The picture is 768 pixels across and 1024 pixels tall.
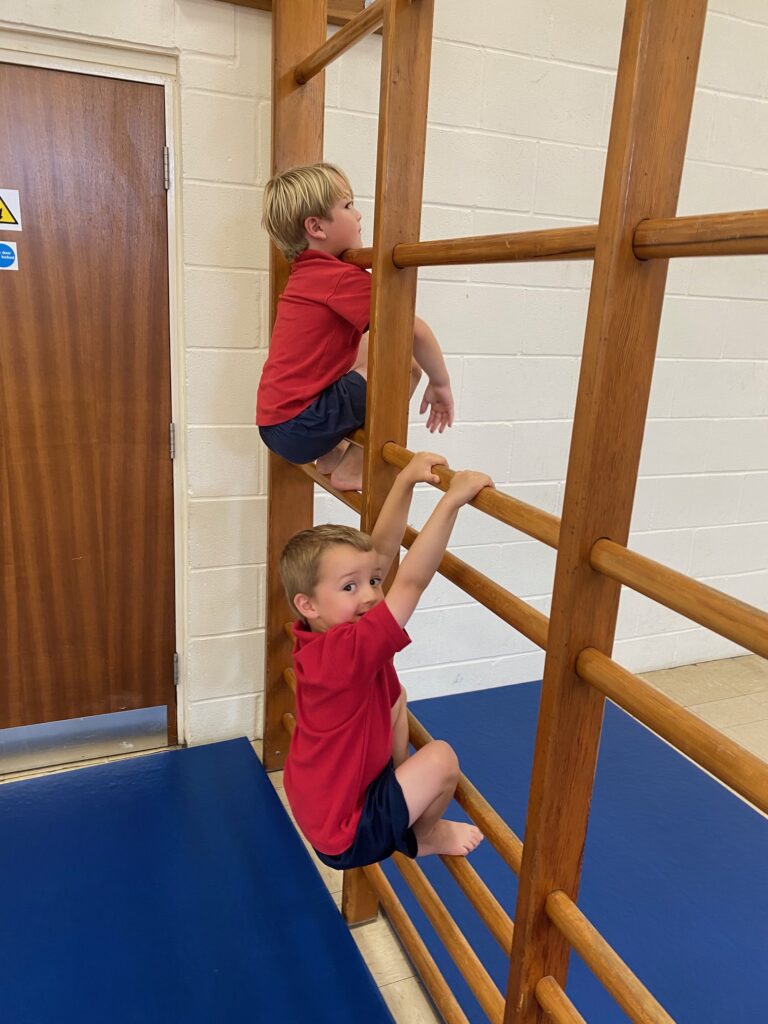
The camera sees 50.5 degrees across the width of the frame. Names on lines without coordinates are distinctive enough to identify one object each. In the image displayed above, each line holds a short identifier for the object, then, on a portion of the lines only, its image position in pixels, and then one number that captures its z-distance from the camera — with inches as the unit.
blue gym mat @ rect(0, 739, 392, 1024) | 67.7
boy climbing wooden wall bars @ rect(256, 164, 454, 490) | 70.2
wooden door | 84.4
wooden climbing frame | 36.1
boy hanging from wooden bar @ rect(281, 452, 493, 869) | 54.4
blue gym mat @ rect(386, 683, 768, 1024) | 70.6
